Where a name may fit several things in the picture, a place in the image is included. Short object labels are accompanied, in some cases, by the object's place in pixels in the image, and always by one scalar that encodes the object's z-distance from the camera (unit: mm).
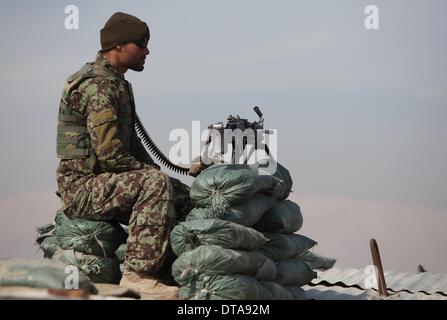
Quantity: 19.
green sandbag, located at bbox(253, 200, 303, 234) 13500
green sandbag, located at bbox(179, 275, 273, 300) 11461
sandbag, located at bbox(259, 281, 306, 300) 12571
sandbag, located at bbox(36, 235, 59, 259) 13461
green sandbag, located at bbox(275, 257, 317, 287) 13492
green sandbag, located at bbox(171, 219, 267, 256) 11828
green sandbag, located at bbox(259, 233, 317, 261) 13430
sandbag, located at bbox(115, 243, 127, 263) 12711
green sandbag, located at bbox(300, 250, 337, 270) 17094
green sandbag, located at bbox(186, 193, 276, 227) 12289
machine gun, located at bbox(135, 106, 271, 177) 13156
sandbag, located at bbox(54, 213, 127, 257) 12578
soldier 12023
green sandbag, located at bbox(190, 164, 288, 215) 12312
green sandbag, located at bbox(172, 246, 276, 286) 11531
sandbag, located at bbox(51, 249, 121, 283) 12516
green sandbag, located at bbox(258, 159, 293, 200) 13500
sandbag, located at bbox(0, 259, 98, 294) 10422
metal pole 15891
